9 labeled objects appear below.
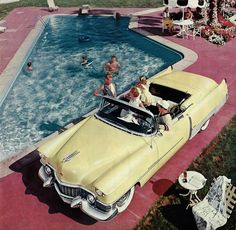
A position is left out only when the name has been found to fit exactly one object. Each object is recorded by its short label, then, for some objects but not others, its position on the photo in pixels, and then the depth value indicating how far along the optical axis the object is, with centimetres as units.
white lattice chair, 746
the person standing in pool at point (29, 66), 1743
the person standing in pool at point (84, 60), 1762
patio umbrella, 1855
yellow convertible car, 765
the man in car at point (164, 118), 912
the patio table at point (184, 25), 1959
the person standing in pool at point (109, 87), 1105
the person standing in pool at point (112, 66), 1467
